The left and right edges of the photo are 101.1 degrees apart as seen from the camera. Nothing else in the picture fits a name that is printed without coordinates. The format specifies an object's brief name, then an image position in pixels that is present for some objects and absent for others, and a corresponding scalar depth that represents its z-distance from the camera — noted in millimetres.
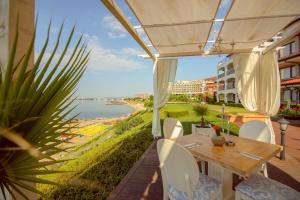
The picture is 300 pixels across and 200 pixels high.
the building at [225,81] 18732
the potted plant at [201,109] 3331
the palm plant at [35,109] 378
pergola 1808
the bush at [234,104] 13159
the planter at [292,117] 6422
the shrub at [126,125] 7530
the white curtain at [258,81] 3119
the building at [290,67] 10137
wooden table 1215
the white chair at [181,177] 1118
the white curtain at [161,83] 3796
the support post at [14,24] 677
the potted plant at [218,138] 1607
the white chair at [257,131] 1973
